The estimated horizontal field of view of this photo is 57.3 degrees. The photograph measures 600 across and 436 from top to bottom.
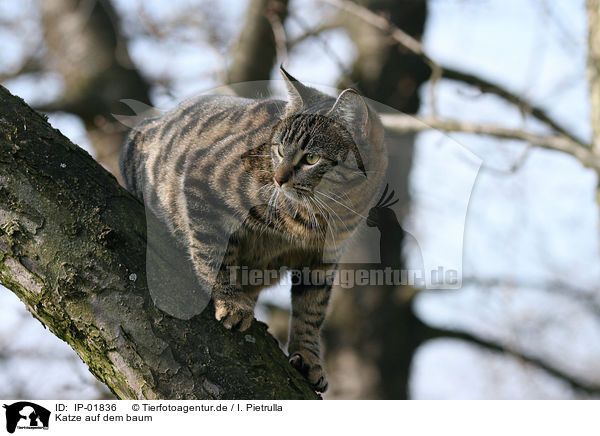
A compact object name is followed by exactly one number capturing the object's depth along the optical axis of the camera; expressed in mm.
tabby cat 2652
